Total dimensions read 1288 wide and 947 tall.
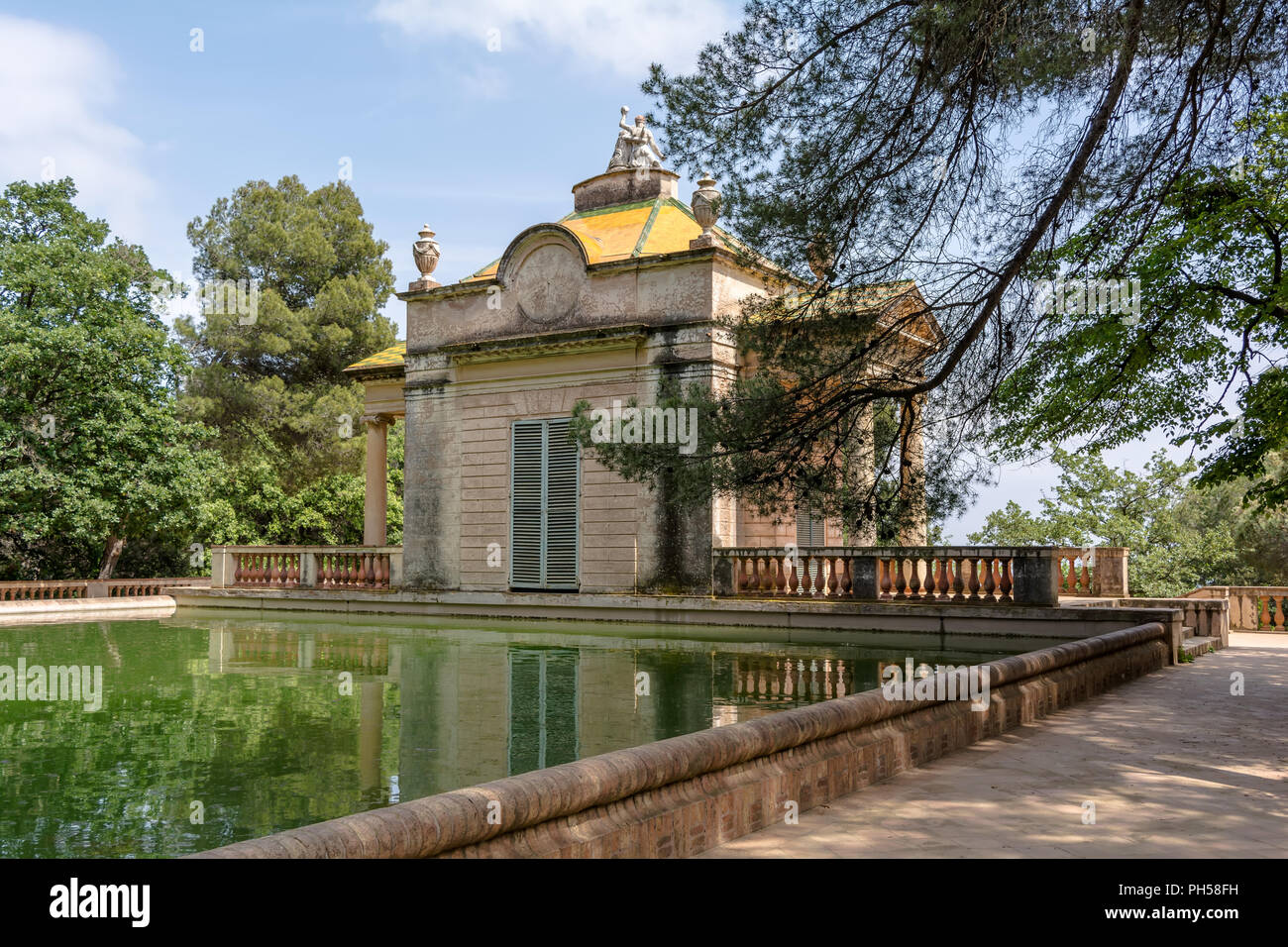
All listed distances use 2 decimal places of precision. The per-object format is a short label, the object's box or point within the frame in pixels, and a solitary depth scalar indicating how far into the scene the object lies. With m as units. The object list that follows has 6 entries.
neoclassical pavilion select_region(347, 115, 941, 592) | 18.83
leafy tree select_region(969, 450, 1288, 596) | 33.62
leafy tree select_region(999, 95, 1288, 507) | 15.34
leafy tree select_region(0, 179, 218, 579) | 24.38
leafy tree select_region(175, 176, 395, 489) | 37.88
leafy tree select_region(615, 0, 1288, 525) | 9.20
